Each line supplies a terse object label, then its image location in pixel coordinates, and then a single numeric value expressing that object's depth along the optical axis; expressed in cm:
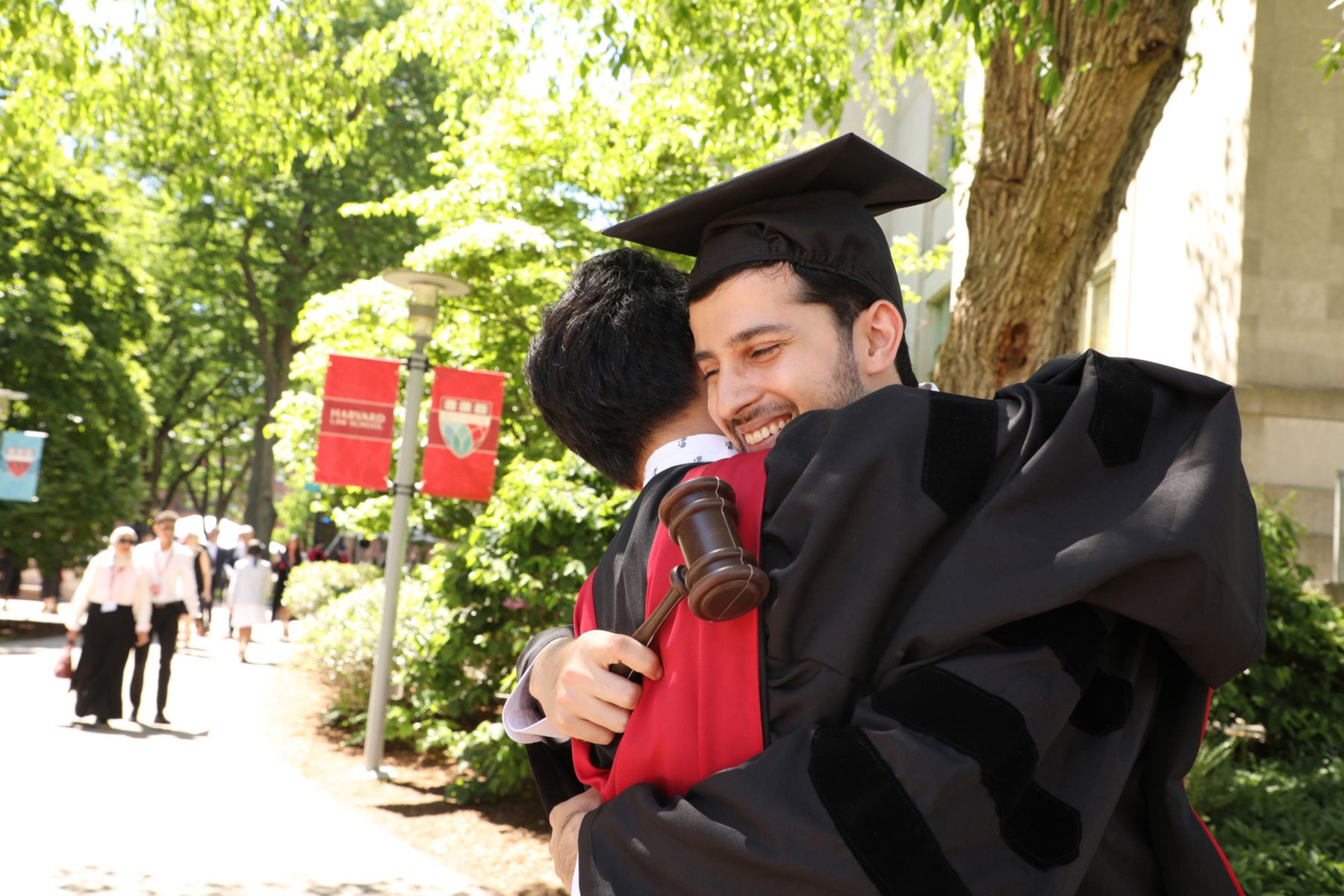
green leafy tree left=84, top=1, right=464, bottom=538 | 840
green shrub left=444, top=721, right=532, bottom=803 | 866
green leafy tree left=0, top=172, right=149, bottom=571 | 2102
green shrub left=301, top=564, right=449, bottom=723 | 1134
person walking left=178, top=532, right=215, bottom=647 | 1808
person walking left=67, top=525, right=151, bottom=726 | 1172
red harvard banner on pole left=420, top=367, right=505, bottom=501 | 1048
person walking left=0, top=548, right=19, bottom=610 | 2442
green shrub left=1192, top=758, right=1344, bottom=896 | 484
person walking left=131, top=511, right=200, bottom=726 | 1215
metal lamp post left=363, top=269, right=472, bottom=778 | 1018
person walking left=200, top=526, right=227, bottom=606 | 2472
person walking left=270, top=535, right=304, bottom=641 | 2563
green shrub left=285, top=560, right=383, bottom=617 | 1998
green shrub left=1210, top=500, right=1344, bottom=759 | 696
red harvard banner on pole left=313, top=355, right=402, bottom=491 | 1069
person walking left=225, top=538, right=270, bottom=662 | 1853
